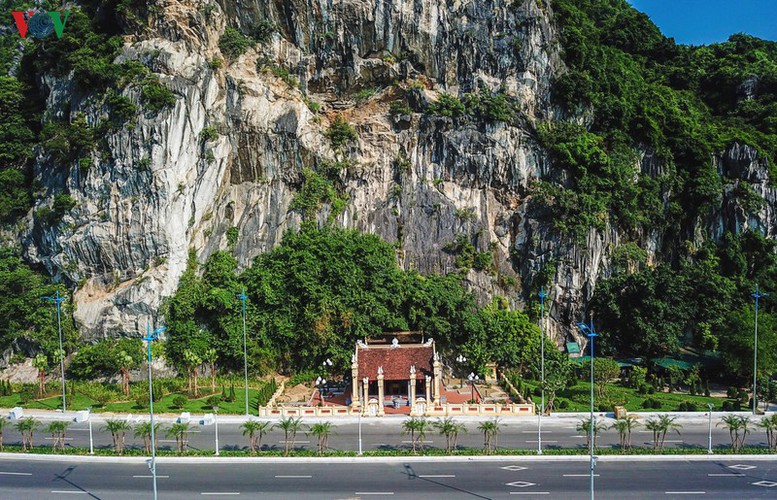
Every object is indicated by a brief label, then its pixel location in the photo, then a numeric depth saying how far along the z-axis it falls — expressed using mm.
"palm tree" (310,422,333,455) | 32688
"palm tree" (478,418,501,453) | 33094
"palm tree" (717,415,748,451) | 33594
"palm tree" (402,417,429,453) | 33125
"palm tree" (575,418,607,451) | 33688
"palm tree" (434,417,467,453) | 32875
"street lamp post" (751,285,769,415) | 40750
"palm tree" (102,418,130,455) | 33375
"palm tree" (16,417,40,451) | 34062
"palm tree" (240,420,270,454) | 33041
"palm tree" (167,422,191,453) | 32875
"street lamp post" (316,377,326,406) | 45525
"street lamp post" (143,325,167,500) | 26375
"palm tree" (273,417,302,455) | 33344
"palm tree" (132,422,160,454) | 32375
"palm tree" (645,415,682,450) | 33750
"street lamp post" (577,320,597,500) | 25625
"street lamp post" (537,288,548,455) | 33594
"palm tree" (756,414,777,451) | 34062
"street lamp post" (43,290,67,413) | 44906
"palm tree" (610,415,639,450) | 33781
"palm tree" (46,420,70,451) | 33906
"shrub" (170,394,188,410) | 43250
